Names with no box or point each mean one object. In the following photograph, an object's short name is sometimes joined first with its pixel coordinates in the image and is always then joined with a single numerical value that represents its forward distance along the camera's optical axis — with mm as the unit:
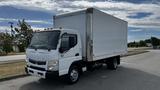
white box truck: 4460
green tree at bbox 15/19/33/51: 25730
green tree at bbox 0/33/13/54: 18776
